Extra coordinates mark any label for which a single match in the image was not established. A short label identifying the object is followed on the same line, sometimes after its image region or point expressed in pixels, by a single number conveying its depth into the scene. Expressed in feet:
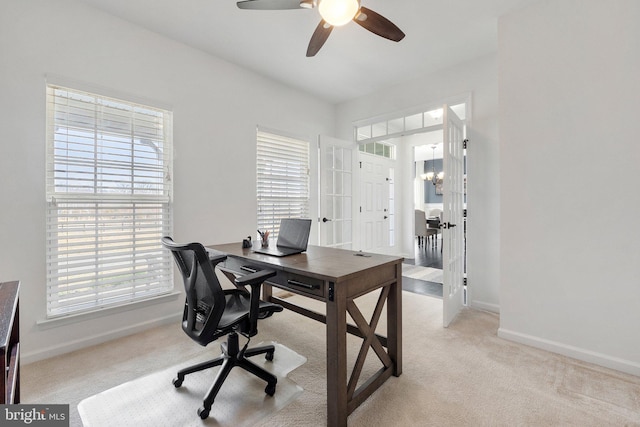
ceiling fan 5.13
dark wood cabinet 2.54
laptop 6.90
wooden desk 4.72
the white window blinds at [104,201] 7.20
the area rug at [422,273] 14.16
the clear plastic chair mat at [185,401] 4.96
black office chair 4.96
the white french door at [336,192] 12.56
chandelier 27.27
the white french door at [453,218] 8.78
